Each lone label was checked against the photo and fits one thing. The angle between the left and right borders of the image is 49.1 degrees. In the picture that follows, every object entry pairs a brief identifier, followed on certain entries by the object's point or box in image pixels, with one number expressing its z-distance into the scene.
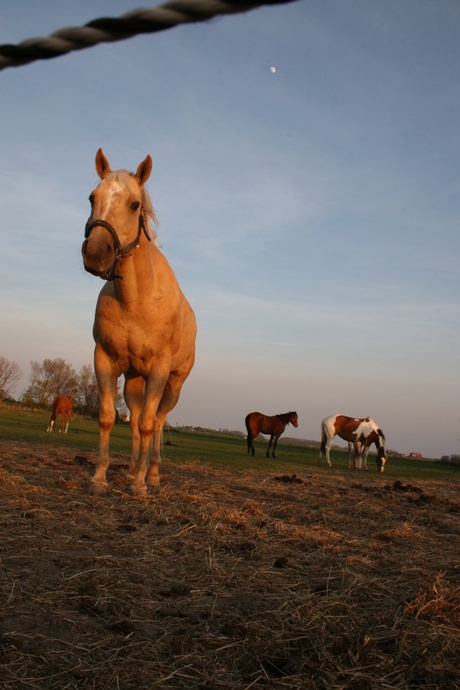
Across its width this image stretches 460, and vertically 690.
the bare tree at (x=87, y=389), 72.04
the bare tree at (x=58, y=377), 60.95
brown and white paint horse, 20.08
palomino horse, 5.07
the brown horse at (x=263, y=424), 23.19
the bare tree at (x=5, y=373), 62.91
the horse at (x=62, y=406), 18.81
